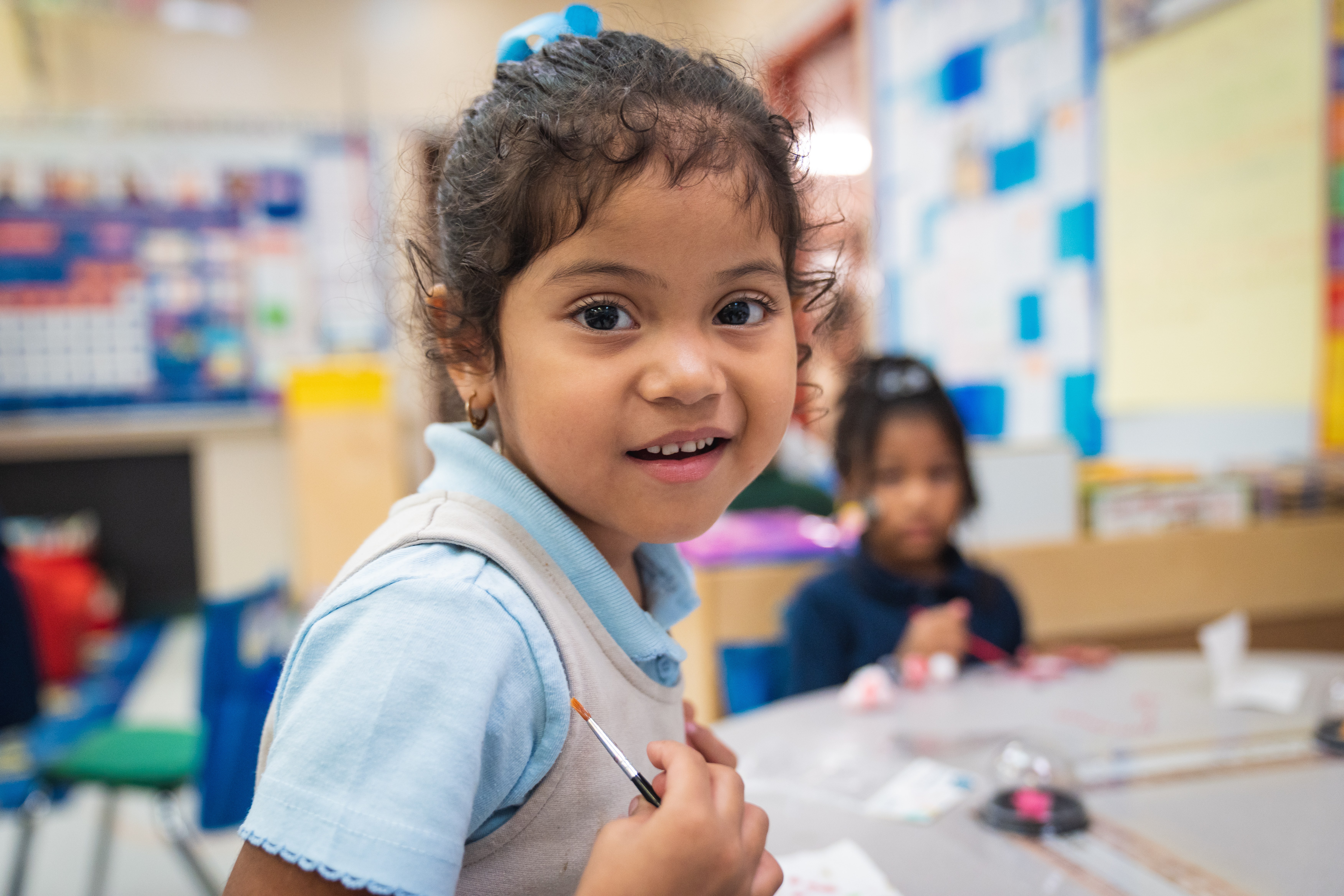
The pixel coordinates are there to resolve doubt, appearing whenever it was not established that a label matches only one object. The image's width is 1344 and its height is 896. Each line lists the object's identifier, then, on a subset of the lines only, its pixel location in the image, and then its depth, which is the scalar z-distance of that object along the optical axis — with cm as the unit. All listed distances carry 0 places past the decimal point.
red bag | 362
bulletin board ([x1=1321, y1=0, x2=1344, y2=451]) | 197
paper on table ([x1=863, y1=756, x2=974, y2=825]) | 86
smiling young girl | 46
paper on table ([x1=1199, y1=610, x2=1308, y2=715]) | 115
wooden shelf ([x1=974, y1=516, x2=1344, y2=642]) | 208
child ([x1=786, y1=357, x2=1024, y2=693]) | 165
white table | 74
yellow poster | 208
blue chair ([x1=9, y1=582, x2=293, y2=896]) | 161
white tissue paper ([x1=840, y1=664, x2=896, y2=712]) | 117
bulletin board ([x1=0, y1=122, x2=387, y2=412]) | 477
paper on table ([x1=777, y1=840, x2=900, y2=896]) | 72
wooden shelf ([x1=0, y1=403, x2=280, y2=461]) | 459
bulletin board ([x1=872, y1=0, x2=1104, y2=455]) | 278
